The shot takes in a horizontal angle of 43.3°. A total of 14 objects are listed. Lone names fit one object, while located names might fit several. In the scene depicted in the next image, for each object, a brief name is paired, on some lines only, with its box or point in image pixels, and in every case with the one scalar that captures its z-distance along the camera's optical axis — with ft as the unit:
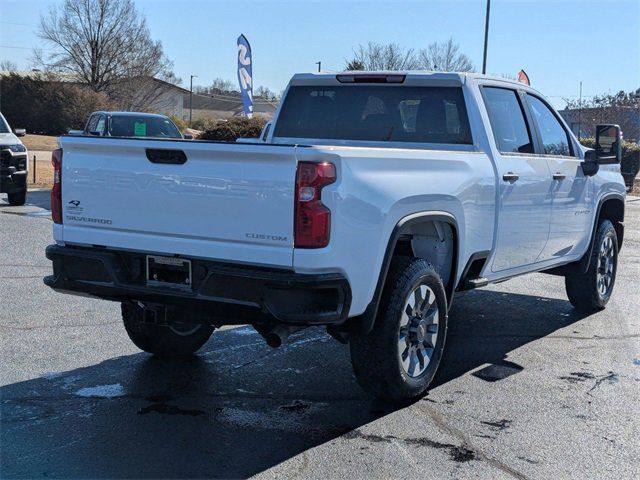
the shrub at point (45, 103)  169.48
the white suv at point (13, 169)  48.98
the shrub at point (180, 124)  164.55
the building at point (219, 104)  369.71
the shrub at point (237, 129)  92.48
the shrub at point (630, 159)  87.45
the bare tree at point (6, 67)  259.80
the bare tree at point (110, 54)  178.81
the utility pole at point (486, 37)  93.66
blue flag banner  103.86
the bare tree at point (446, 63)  136.98
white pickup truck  13.79
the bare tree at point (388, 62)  135.83
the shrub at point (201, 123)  199.70
